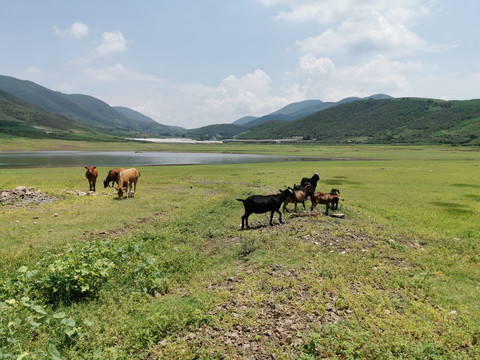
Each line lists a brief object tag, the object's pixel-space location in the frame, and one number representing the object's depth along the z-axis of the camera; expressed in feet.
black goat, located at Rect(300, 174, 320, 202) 65.86
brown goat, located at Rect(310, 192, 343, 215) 51.55
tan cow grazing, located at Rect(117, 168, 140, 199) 72.59
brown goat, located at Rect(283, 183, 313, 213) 52.75
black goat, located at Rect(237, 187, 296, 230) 43.88
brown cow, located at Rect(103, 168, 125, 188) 84.05
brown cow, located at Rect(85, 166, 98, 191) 81.20
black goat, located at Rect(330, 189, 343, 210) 53.11
